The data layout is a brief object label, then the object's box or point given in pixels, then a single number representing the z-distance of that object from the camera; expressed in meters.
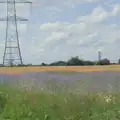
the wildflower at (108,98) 10.24
